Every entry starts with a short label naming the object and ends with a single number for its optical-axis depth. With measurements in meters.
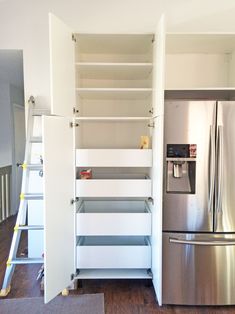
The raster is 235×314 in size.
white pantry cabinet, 1.94
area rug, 2.04
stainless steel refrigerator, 1.97
